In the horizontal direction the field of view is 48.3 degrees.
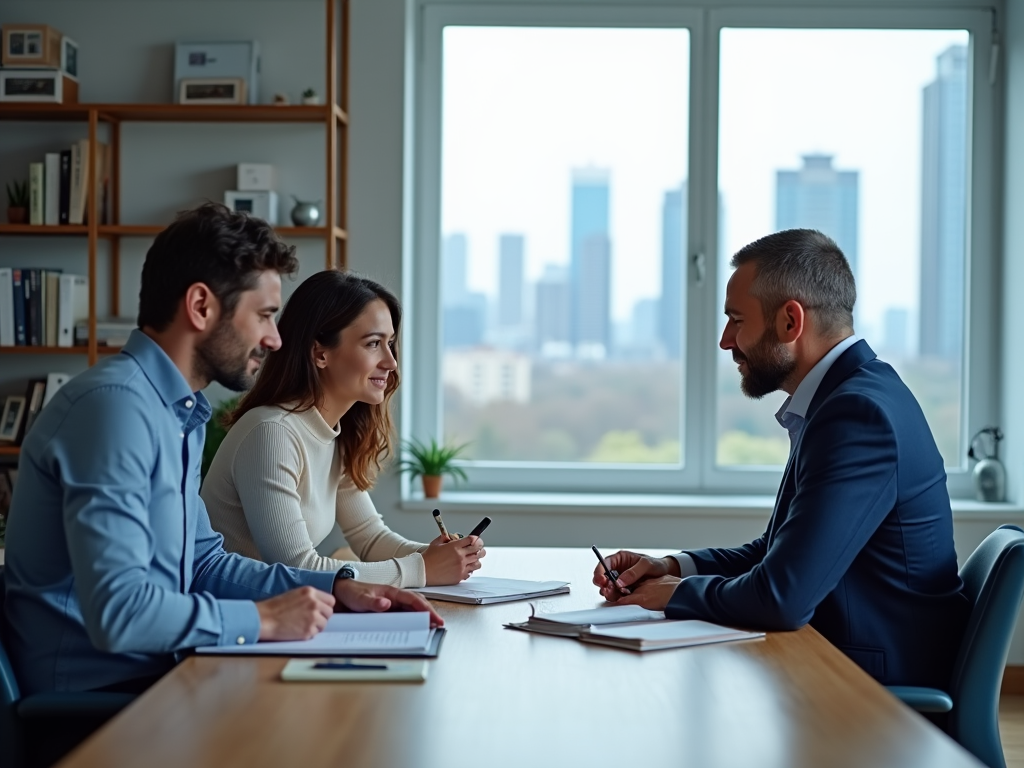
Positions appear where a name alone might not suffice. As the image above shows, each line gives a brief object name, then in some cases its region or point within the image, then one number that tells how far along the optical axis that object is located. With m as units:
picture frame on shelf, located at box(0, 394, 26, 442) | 3.96
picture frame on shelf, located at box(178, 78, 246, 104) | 3.95
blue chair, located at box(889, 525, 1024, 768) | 1.84
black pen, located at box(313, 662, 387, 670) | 1.51
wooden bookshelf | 3.86
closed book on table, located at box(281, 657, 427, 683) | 1.47
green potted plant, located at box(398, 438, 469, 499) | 4.07
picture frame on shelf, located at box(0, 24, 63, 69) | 3.88
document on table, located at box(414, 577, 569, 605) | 2.04
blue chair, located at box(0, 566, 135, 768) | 1.58
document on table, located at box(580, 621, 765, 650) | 1.67
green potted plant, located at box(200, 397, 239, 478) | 3.77
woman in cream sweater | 2.17
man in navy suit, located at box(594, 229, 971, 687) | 1.83
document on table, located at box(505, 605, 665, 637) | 1.78
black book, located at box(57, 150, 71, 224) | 3.96
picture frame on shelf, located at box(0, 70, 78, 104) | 3.89
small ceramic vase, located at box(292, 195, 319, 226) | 3.92
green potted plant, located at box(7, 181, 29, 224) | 3.96
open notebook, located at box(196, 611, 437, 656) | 1.59
